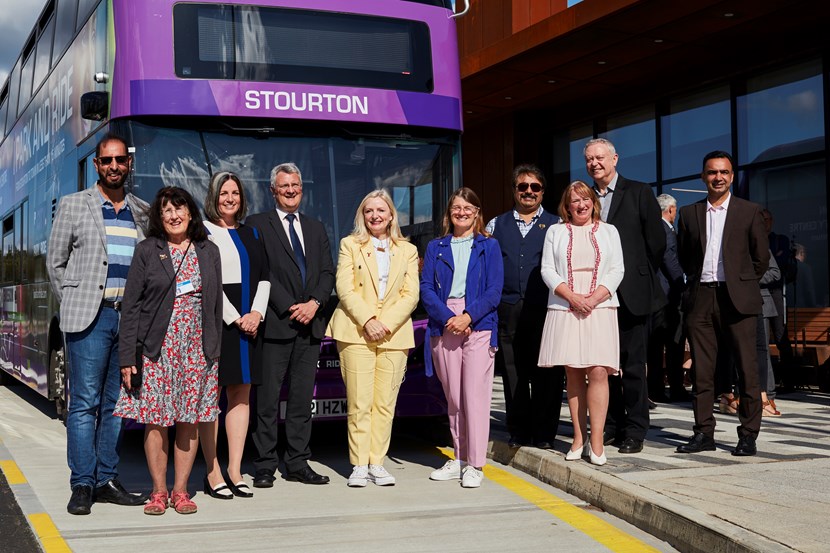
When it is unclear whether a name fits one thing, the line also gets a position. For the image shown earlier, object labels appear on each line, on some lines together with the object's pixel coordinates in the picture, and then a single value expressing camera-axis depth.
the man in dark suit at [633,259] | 6.92
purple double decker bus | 7.27
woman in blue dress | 6.24
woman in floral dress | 5.68
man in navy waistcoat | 7.11
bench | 12.32
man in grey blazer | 5.89
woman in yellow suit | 6.64
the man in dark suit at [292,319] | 6.66
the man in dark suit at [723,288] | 6.86
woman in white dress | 6.60
